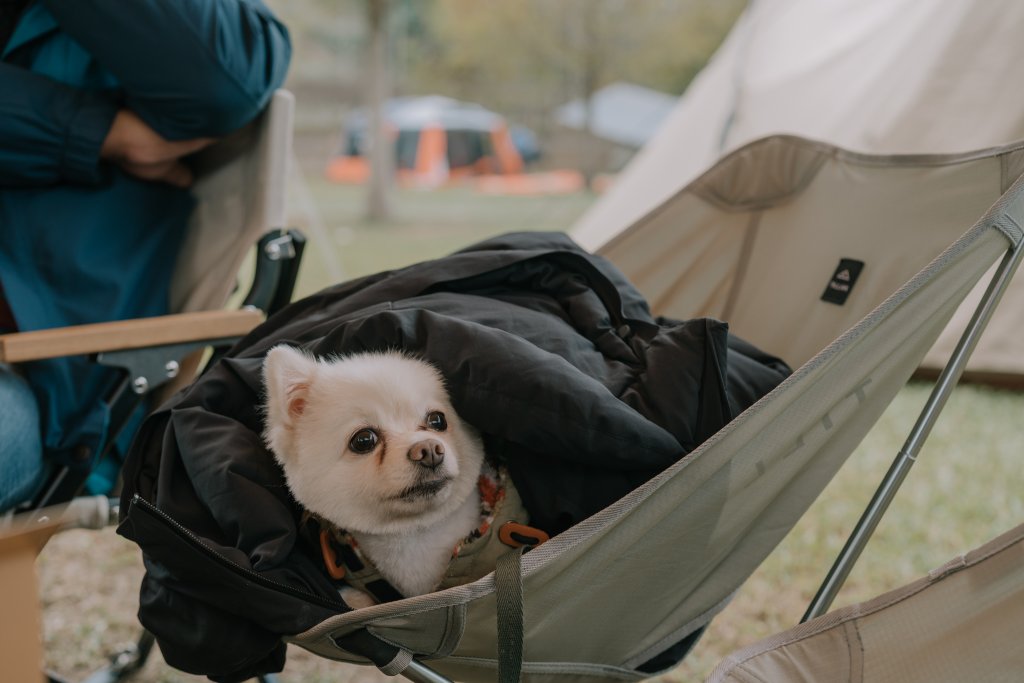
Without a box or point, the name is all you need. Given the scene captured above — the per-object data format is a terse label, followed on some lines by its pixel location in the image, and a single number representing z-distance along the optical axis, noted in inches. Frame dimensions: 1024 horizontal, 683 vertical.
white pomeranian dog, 39.6
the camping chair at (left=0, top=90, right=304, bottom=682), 50.9
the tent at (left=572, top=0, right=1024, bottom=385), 105.1
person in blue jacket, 54.0
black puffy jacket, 37.3
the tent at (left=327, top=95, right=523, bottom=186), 406.0
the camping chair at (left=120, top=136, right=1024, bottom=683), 36.8
